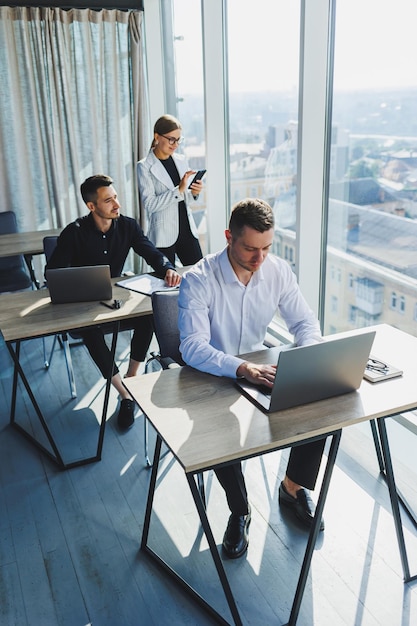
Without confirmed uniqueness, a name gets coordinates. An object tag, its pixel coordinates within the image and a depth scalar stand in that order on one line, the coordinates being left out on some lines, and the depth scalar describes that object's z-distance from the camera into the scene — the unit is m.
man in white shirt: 2.05
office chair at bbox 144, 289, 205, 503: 2.47
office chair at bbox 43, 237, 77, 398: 3.43
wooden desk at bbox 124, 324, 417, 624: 1.64
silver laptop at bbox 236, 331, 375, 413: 1.67
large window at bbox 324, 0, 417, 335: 2.68
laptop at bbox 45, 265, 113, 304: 2.80
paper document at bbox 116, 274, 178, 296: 3.02
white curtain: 4.96
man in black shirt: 3.13
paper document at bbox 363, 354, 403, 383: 1.98
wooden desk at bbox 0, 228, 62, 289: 4.01
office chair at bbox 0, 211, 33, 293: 4.38
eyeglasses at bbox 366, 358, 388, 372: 2.03
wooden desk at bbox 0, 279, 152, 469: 2.59
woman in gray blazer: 3.72
